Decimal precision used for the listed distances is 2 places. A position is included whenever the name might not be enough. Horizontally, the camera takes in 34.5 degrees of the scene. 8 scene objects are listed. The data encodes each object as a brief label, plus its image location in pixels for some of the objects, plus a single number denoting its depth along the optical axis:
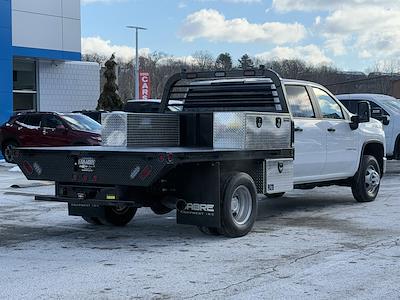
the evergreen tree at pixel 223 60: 89.12
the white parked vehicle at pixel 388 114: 17.08
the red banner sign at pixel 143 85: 41.09
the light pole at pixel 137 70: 43.69
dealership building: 24.97
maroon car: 18.81
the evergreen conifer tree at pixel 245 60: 97.50
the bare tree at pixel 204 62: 90.94
